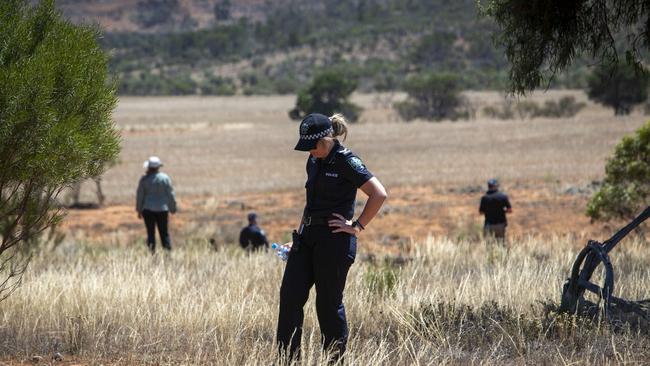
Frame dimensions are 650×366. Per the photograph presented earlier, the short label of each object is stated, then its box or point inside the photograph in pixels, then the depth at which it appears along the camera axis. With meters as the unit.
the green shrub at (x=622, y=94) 63.03
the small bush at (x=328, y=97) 70.69
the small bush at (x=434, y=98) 75.62
